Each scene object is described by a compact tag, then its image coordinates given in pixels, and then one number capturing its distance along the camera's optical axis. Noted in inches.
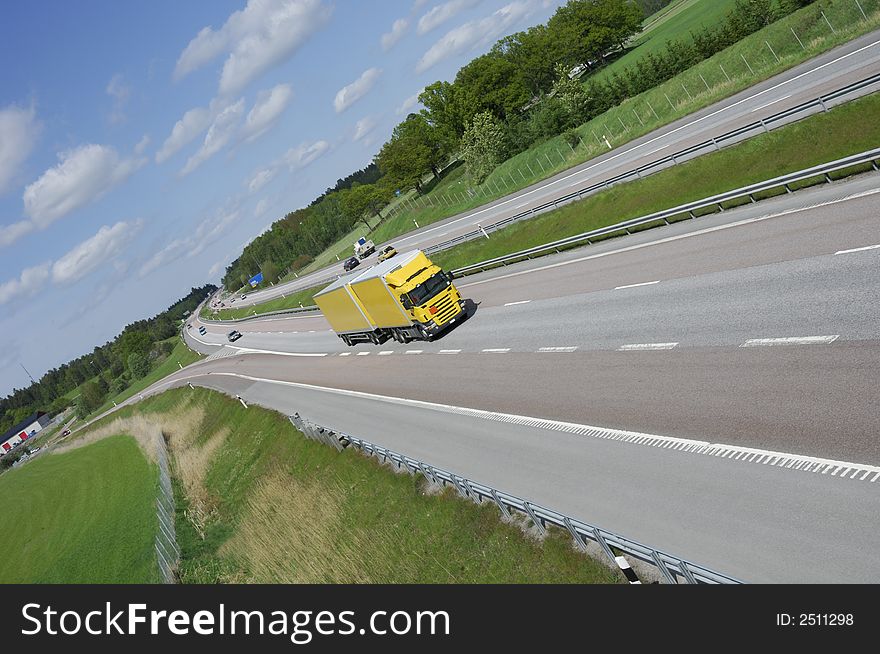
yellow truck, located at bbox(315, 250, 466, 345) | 1321.4
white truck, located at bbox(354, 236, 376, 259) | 3638.8
